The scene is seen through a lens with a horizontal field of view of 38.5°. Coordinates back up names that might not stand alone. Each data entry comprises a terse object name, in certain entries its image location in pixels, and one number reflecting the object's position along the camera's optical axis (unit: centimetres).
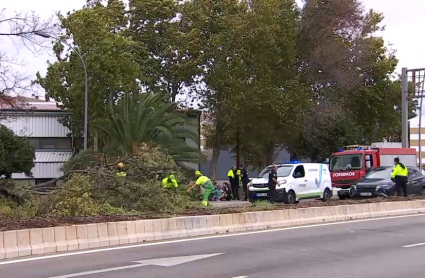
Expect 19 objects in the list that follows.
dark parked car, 2545
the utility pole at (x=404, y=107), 3609
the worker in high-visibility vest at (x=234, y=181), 3053
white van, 2450
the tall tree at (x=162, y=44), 3825
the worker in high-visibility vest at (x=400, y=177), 2362
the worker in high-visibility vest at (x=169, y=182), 1891
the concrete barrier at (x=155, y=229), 1163
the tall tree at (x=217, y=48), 3666
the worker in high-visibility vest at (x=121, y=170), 1710
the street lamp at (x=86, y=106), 3130
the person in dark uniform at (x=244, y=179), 3089
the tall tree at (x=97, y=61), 3478
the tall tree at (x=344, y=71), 3916
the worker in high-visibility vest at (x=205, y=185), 2041
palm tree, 2906
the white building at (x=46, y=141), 4606
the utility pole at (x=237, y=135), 4049
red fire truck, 3130
